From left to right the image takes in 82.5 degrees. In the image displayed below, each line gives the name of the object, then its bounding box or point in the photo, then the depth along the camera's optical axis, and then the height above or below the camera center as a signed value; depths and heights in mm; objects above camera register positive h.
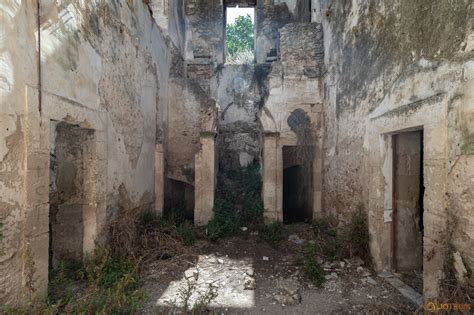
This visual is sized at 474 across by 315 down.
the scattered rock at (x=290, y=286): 3657 -1822
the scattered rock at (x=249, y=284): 3891 -1848
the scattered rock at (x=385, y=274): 4035 -1769
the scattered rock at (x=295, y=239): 5786 -1815
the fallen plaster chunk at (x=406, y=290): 3326 -1775
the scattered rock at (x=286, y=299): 3498 -1863
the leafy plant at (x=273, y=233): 5857 -1719
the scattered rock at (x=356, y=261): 4476 -1746
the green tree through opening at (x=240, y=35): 22562 +10301
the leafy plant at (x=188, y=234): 5527 -1618
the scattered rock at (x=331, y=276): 4109 -1823
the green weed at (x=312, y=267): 3999 -1730
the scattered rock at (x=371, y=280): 3893 -1806
